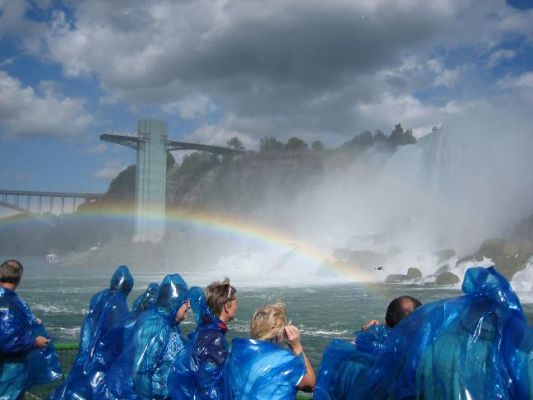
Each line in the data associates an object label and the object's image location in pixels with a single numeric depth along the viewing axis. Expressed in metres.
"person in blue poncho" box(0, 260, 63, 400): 2.85
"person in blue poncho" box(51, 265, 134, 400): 3.11
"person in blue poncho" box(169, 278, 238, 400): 2.14
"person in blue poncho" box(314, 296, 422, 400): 1.89
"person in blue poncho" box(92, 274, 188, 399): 2.58
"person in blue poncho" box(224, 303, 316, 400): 1.77
